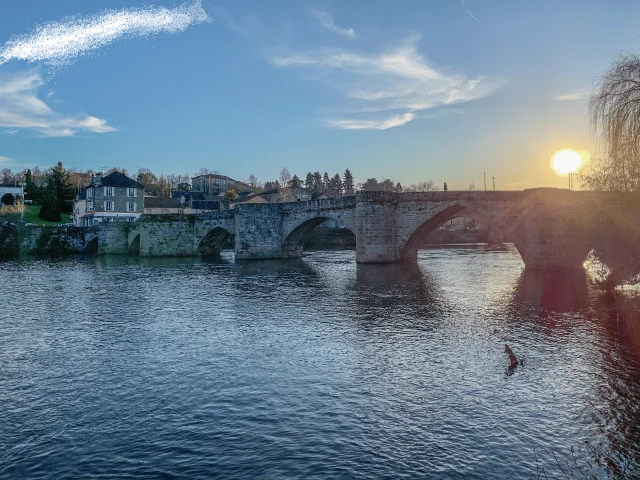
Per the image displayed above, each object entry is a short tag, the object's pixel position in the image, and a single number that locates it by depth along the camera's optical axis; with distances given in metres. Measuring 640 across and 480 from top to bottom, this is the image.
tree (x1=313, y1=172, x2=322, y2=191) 149.12
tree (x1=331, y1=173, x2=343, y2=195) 146.38
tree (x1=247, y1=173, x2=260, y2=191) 165.12
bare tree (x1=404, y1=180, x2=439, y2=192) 142.32
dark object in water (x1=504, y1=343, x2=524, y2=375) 11.43
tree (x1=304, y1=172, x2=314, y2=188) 151.55
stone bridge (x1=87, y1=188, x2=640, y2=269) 29.47
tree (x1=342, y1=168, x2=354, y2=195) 146.62
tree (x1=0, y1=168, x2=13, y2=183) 134.70
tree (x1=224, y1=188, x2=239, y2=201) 98.93
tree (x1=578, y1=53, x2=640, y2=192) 17.30
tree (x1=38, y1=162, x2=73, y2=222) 83.19
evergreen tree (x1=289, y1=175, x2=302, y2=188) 124.64
